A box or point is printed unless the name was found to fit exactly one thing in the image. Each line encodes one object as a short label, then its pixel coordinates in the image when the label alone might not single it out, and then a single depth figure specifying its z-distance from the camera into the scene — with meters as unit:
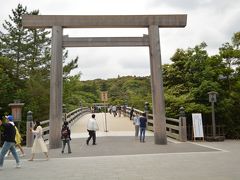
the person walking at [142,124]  17.81
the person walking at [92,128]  16.64
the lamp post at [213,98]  17.77
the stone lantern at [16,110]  17.44
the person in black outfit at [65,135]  14.02
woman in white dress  12.17
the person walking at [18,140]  13.45
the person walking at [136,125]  19.39
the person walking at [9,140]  10.36
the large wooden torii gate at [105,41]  16.12
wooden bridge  17.88
